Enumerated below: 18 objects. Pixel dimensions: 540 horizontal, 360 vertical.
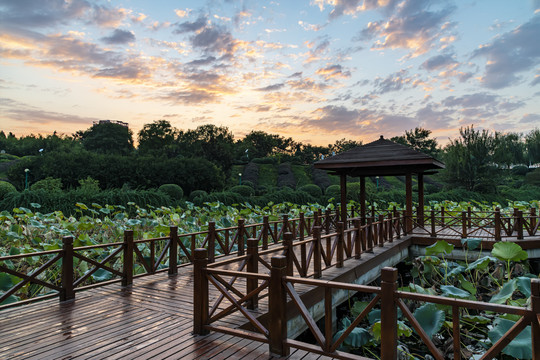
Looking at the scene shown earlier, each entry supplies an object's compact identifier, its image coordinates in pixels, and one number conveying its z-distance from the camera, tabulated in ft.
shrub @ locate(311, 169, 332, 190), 116.98
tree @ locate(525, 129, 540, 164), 137.59
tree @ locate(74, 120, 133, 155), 168.83
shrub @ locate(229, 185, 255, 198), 76.64
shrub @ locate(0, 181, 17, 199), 45.80
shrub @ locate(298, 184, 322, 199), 77.23
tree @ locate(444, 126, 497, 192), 86.79
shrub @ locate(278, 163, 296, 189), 119.09
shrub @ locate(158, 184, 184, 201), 65.68
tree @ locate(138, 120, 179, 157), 133.39
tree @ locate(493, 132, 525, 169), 88.69
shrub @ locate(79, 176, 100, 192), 55.15
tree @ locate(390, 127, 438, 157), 151.26
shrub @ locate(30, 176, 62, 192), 54.03
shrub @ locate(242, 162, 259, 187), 126.41
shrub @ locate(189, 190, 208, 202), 70.20
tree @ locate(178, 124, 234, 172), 117.19
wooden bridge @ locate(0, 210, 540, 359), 10.96
